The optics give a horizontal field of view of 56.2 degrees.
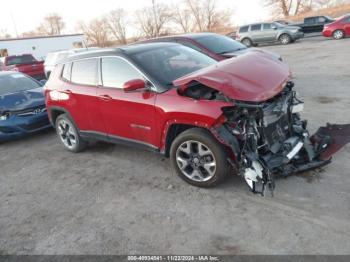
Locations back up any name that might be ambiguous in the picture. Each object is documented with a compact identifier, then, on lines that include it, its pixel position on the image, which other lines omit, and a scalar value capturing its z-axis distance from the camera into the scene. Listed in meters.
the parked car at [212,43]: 8.60
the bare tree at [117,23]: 53.97
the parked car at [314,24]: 24.23
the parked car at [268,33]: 22.27
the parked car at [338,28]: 19.91
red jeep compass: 3.76
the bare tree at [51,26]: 82.81
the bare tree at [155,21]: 50.79
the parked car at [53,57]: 14.93
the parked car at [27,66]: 15.90
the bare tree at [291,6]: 55.94
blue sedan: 6.95
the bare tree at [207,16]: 55.44
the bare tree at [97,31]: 53.34
